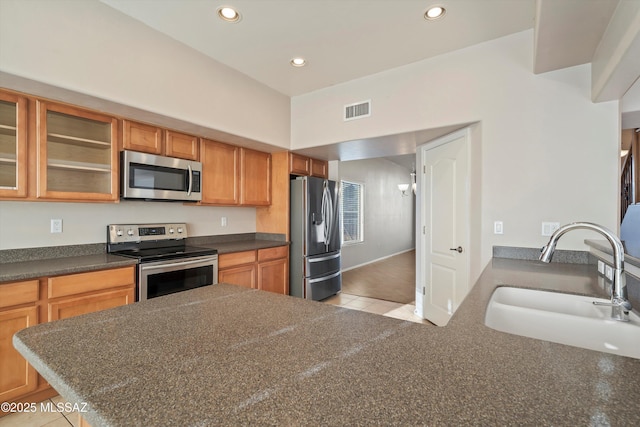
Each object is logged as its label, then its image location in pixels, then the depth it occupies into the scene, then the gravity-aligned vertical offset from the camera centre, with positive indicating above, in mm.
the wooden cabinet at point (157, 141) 2676 +696
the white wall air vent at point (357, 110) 3344 +1180
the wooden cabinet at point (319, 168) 4559 +701
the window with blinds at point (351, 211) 6684 +31
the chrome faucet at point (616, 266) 1099 -198
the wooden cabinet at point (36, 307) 1883 -665
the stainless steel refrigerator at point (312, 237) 4012 -348
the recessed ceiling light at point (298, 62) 3014 +1560
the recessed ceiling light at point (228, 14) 2258 +1554
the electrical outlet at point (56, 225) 2480 -121
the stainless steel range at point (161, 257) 2531 -422
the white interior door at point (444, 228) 2967 -161
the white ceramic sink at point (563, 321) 1123 -468
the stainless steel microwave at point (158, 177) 2623 +330
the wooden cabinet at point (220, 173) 3338 +465
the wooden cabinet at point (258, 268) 3248 -678
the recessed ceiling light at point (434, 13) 2227 +1542
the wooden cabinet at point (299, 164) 4104 +690
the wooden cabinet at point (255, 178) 3758 +456
